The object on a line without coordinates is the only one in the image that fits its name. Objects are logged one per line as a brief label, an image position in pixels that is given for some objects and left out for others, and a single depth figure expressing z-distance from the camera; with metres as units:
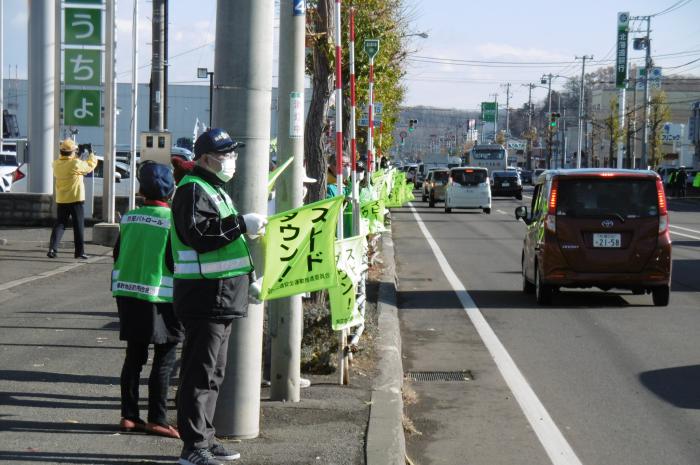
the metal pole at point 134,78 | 22.19
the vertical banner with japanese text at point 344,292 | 8.45
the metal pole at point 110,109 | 21.36
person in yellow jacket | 17.39
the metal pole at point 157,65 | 21.09
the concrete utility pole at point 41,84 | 23.03
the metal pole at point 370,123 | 19.55
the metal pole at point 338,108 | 9.79
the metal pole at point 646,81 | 73.72
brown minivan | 14.42
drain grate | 10.05
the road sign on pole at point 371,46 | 18.98
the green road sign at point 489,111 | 126.94
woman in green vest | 6.91
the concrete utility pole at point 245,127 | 6.50
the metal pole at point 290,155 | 7.85
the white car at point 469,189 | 42.91
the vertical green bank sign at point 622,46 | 83.00
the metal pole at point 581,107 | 94.21
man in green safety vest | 5.88
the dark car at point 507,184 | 61.00
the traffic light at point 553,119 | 94.56
